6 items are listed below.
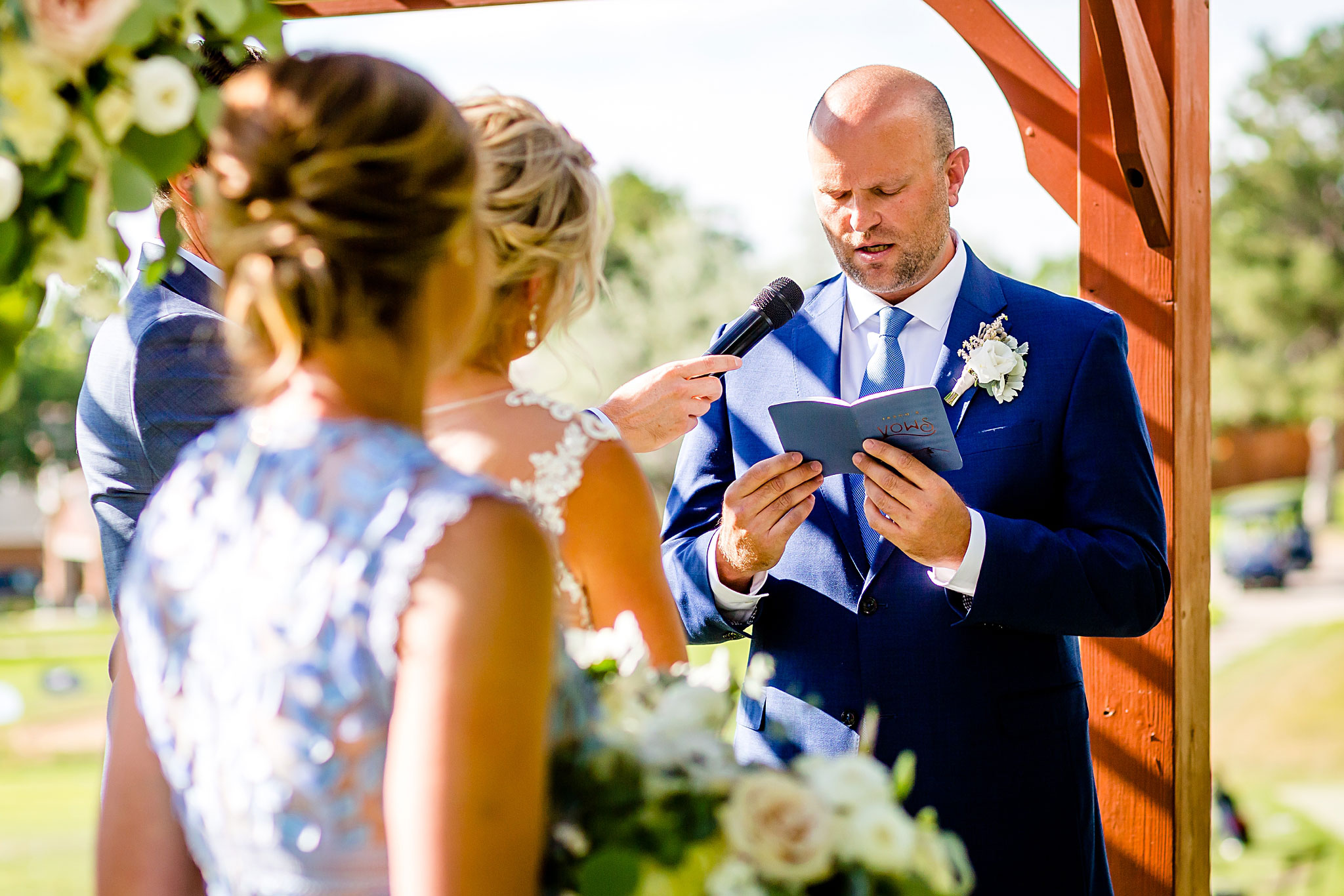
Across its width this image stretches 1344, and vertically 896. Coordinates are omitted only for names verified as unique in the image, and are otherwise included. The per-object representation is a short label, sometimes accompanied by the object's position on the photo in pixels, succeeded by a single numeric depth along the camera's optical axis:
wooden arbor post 3.12
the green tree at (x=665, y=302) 26.16
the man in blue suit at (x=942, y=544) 2.46
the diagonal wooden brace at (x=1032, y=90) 3.42
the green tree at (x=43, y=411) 43.53
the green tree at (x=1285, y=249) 26.77
